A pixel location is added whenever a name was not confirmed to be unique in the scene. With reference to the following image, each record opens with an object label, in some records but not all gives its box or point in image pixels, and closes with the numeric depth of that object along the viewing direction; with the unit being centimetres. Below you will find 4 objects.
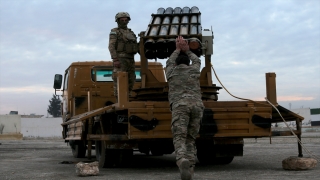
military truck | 822
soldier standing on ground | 735
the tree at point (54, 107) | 12912
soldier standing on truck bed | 998
